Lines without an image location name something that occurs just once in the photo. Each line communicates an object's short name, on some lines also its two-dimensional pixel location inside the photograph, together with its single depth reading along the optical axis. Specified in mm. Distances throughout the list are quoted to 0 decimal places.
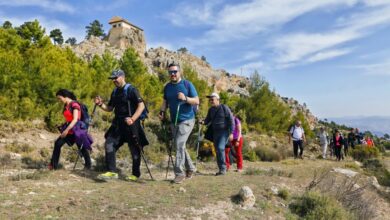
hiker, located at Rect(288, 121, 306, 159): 14852
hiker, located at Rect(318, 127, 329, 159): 18228
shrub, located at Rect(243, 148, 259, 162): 15283
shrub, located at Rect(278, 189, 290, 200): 6422
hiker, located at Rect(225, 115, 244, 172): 9048
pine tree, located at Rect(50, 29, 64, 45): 79250
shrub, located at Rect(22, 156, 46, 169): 7953
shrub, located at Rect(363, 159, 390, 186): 12012
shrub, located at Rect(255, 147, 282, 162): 16311
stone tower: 95125
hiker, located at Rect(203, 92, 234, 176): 7871
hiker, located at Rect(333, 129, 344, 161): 17375
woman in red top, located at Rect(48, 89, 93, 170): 6648
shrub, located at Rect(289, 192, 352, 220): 5754
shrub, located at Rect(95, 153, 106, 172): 7380
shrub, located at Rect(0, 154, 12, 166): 7786
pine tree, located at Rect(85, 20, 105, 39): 96562
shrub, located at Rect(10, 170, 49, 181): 5934
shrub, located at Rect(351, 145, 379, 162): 20125
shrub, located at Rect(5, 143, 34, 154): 10365
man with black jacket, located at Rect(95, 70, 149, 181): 5969
